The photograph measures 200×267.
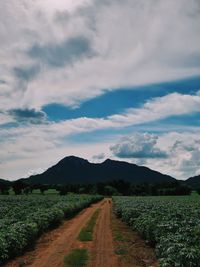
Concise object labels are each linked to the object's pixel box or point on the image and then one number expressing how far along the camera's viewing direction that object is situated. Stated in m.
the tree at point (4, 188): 93.71
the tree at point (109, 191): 95.68
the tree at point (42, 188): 101.40
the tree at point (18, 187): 95.60
